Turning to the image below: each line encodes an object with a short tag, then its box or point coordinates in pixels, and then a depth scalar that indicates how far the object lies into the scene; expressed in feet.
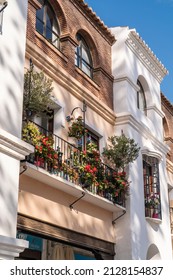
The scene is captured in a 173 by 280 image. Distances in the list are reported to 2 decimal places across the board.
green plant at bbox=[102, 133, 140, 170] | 43.91
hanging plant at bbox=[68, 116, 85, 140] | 40.16
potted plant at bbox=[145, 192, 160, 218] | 48.68
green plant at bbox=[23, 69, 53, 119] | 33.32
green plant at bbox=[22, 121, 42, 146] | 32.09
